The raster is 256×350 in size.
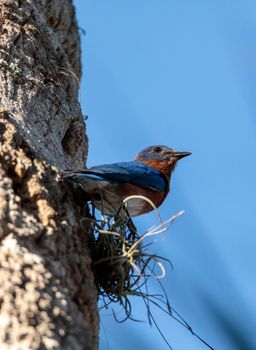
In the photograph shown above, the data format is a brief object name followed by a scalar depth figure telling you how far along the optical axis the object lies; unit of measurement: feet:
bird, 21.95
